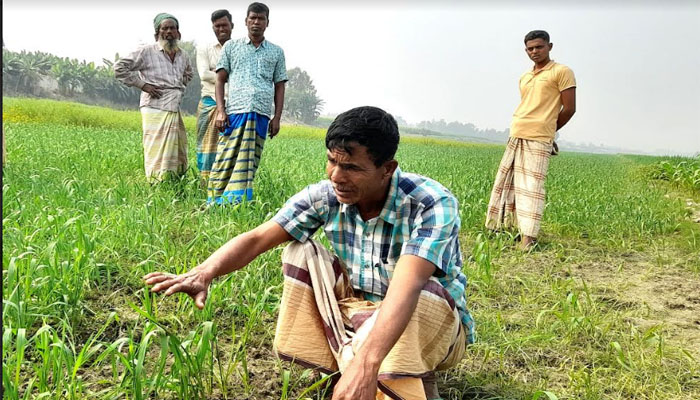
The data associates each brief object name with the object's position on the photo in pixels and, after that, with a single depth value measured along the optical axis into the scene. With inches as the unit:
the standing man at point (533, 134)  184.1
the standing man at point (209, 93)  217.8
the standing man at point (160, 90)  209.0
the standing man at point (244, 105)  191.8
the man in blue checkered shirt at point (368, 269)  75.2
